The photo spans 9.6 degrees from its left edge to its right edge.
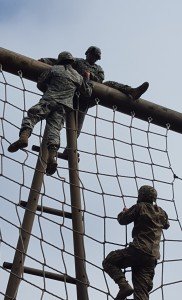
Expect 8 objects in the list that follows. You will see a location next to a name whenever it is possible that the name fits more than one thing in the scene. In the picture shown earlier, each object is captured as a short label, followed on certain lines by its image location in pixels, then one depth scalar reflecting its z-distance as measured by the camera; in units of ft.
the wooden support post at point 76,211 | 25.72
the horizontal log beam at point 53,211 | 27.46
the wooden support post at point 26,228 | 24.62
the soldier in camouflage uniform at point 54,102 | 27.55
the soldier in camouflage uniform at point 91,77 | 31.70
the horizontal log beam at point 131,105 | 30.89
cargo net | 25.33
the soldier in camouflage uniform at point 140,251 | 26.21
